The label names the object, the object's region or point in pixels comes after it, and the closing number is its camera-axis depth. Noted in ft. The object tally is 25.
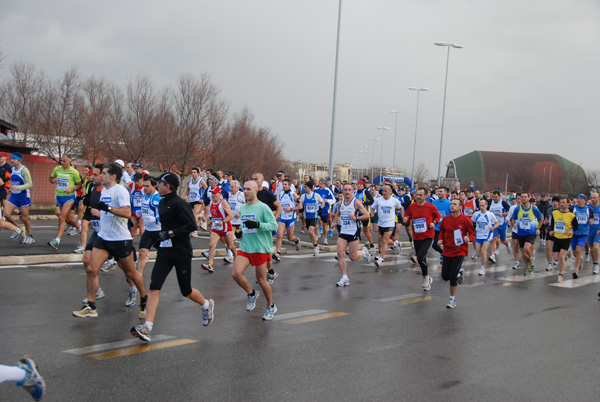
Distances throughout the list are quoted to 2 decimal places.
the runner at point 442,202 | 48.45
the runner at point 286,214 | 48.74
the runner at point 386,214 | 47.55
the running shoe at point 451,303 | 31.35
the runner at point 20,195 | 44.91
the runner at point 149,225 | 30.27
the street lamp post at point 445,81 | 126.72
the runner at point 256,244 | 26.43
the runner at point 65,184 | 44.21
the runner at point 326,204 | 61.36
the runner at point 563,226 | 44.71
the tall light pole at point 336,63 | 87.25
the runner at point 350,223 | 38.59
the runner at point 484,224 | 49.73
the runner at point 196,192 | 58.54
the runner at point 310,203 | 58.03
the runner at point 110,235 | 24.80
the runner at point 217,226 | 39.81
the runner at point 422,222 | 37.99
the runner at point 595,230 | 47.75
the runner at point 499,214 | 57.67
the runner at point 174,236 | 22.95
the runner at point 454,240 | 32.42
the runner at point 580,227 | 46.42
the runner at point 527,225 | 47.52
